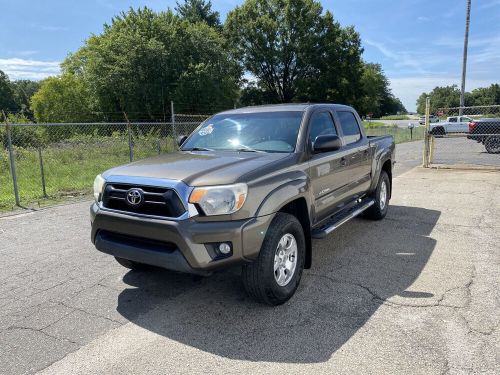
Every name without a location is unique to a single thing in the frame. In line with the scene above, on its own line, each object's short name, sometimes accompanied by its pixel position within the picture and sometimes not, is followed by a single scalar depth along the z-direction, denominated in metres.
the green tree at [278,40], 44.41
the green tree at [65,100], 37.12
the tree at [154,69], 30.84
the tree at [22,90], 102.44
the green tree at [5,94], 87.62
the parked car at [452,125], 34.62
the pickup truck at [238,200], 3.20
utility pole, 29.91
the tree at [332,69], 44.56
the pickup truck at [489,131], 18.08
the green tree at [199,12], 52.22
